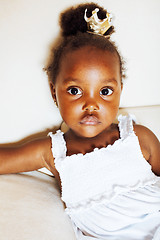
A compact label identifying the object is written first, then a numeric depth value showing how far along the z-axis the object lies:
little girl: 0.69
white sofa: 0.59
